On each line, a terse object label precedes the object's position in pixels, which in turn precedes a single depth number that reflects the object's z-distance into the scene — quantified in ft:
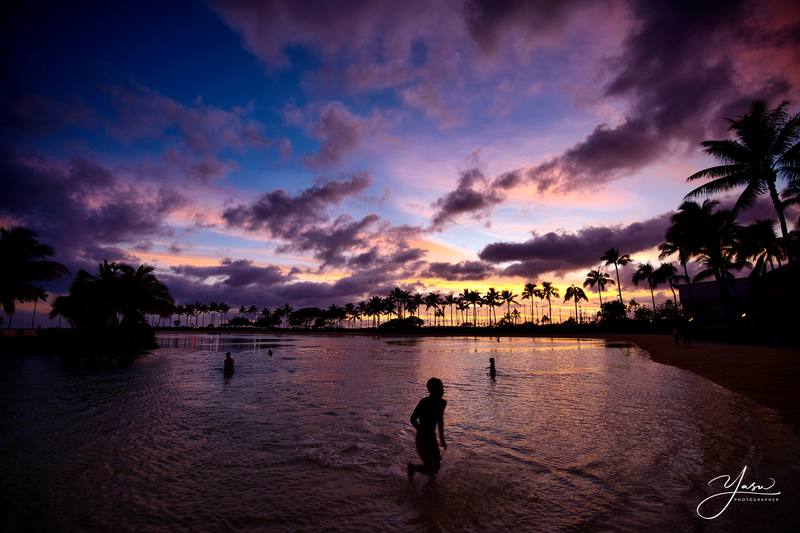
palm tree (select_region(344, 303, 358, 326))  611.96
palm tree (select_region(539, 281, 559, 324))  385.29
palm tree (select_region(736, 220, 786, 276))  116.98
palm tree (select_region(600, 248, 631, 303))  267.18
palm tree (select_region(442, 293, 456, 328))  478.84
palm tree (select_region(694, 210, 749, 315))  139.13
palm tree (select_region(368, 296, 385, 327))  540.11
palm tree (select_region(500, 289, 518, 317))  426.88
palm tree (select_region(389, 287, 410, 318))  494.59
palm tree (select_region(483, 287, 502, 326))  432.95
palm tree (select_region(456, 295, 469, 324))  456.45
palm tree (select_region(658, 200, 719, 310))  143.02
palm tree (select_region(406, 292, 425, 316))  493.36
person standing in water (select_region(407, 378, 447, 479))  21.63
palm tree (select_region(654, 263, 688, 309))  223.92
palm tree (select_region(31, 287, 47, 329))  103.40
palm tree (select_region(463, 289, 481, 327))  439.63
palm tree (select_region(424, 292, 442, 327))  484.74
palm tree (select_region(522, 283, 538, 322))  390.83
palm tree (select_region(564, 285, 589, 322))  367.45
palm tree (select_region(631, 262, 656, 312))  240.94
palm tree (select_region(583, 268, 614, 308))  301.84
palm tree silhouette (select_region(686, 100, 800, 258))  80.07
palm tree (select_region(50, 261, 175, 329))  141.28
